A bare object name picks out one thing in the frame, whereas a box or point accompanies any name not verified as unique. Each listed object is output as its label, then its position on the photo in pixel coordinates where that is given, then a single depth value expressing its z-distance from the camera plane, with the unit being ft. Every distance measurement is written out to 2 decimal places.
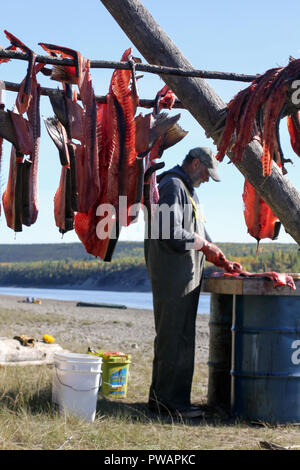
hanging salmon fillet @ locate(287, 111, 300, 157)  10.62
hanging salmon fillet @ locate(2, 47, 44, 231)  9.76
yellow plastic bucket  22.21
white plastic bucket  18.35
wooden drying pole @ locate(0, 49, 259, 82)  9.71
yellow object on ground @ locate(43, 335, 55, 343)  33.42
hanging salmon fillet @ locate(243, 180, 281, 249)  13.20
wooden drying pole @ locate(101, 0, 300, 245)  10.11
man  19.75
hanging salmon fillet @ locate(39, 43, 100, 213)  9.95
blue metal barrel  18.90
